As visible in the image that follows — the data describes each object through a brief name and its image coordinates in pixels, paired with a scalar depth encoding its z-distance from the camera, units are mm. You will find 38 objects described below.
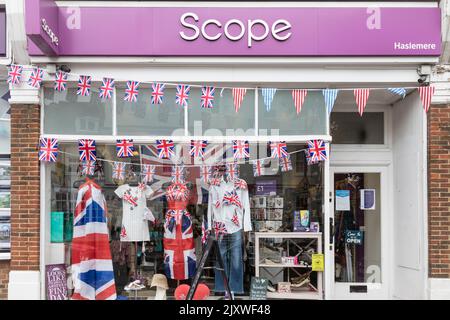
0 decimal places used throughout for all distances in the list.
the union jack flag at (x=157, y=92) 6609
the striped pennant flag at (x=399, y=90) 6551
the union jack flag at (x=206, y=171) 7254
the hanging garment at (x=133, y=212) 7254
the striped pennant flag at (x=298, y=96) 6859
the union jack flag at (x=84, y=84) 6609
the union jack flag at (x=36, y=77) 6582
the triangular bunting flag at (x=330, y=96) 6762
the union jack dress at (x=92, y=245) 7031
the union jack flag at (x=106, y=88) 6613
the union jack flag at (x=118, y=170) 7184
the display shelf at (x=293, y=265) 7133
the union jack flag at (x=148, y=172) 7238
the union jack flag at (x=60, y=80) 6602
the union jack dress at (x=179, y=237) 7219
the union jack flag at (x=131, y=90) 6570
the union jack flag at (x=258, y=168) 7188
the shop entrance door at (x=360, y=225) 7707
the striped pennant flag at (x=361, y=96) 6613
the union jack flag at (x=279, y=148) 6949
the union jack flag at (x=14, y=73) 6570
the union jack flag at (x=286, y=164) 7145
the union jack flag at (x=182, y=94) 6609
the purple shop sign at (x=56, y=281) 6871
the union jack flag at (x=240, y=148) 6961
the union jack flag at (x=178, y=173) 7234
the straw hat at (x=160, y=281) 7212
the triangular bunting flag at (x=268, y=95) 6820
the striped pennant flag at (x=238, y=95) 6793
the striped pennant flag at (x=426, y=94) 6512
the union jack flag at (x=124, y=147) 6852
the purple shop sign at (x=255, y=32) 6688
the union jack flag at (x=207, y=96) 6691
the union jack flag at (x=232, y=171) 7195
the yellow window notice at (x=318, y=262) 7086
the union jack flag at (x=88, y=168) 7062
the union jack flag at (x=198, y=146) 6957
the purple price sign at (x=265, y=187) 7383
